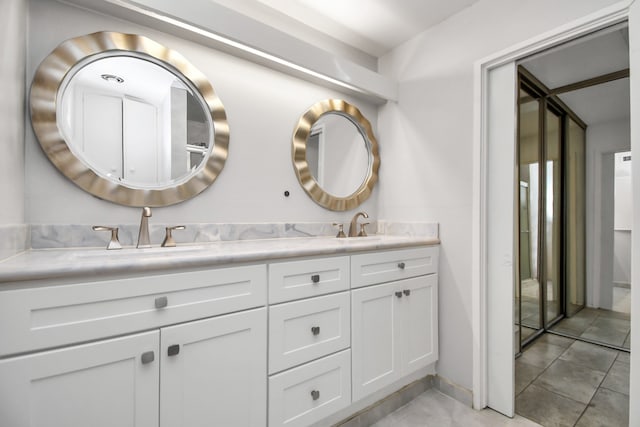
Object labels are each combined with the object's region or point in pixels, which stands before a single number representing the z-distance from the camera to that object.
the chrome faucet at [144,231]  1.35
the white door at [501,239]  1.65
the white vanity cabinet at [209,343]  0.80
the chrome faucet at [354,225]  2.06
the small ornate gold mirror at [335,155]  2.01
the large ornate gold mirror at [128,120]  1.26
